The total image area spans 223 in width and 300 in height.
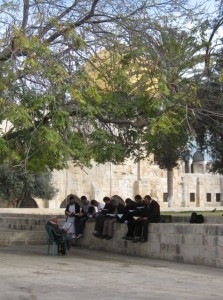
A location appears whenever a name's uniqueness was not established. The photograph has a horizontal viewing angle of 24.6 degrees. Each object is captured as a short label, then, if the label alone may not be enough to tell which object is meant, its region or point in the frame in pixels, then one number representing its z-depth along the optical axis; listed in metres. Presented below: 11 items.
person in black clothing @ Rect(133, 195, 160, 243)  12.85
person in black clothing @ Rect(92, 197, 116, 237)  14.31
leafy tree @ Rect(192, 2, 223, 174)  13.48
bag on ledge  14.12
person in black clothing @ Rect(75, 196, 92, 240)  15.55
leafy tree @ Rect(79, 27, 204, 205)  11.56
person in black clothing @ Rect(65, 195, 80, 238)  15.50
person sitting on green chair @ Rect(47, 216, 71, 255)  12.79
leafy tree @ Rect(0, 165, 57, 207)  40.47
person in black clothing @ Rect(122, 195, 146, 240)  13.19
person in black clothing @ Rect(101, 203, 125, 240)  14.03
